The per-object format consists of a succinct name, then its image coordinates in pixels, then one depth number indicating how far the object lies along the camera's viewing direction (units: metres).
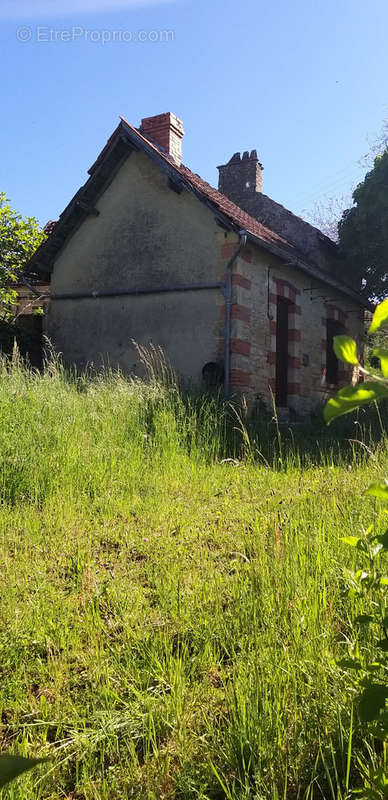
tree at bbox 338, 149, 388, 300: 16.14
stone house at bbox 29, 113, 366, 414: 11.20
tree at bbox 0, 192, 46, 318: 13.71
